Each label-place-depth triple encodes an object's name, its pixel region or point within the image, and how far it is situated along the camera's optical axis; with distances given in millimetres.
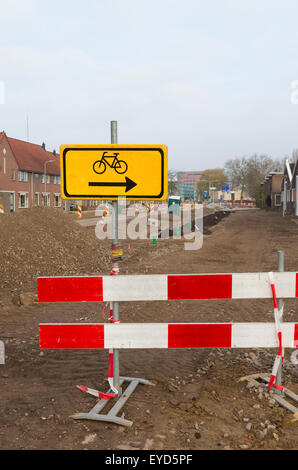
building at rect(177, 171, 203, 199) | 189100
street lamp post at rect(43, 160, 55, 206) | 49494
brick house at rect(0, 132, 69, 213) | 44312
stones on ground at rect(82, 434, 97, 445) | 3289
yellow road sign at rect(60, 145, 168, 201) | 3975
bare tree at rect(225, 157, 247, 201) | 105400
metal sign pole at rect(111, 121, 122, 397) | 4051
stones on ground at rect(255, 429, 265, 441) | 3324
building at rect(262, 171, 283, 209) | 65688
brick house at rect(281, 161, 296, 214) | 45125
